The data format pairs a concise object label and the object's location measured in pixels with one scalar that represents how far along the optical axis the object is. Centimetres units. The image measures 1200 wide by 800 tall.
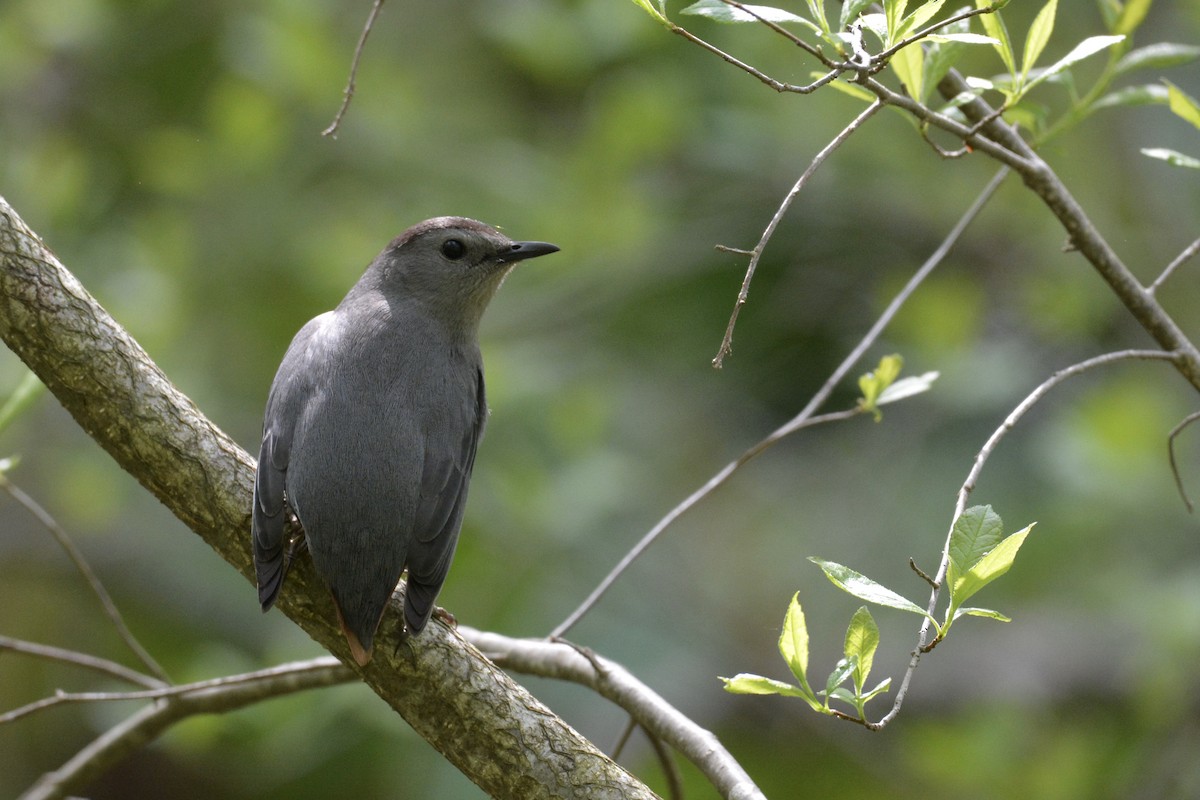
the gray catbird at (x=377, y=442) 541
